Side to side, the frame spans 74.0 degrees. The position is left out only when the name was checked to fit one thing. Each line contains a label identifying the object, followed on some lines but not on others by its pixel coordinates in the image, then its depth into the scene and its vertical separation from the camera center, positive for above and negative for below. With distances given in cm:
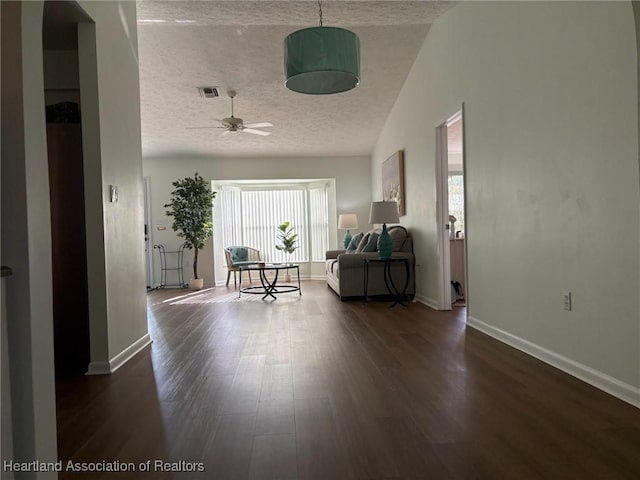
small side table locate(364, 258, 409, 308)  570 -71
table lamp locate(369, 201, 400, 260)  548 +13
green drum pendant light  272 +116
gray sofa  588 -60
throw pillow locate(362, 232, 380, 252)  620 -23
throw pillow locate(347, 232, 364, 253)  747 -25
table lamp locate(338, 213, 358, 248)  858 +16
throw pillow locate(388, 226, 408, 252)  593 -14
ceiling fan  571 +147
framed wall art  635 +78
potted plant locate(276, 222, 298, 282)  948 -17
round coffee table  648 -100
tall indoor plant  812 +38
